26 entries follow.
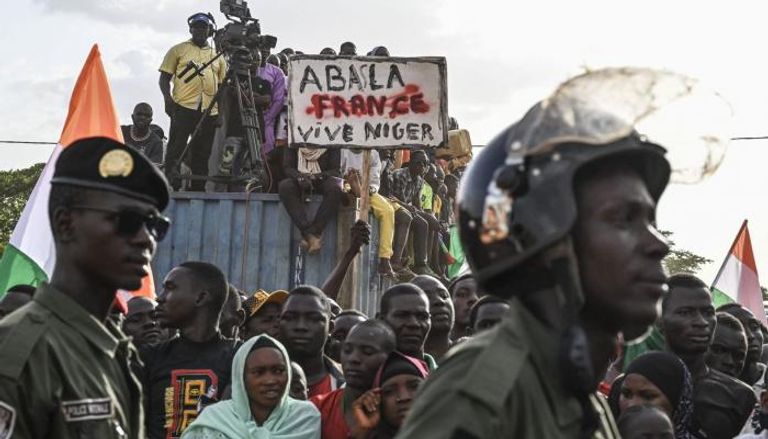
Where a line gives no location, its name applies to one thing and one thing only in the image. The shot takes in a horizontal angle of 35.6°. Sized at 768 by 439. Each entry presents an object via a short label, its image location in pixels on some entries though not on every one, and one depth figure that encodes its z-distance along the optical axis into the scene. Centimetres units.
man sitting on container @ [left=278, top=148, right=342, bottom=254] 1169
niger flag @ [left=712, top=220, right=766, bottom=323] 1157
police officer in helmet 212
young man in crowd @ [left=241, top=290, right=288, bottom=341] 718
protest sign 990
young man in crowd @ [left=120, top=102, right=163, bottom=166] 1355
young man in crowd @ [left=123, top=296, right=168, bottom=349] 743
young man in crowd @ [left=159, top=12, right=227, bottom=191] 1281
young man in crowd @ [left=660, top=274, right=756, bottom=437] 579
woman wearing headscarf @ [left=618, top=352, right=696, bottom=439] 516
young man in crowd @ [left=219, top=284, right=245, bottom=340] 746
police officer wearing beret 291
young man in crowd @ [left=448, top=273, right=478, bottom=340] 754
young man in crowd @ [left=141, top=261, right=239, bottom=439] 565
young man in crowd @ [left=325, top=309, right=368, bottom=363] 696
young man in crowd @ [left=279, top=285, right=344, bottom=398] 642
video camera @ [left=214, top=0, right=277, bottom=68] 1306
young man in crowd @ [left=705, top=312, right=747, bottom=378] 693
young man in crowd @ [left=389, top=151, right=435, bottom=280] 1366
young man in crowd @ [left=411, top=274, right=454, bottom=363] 707
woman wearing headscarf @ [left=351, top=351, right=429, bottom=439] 511
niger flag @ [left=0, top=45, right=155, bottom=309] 872
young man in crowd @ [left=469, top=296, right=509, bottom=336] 619
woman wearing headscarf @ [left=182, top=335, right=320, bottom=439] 539
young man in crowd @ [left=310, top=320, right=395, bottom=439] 566
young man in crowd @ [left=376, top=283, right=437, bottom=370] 632
